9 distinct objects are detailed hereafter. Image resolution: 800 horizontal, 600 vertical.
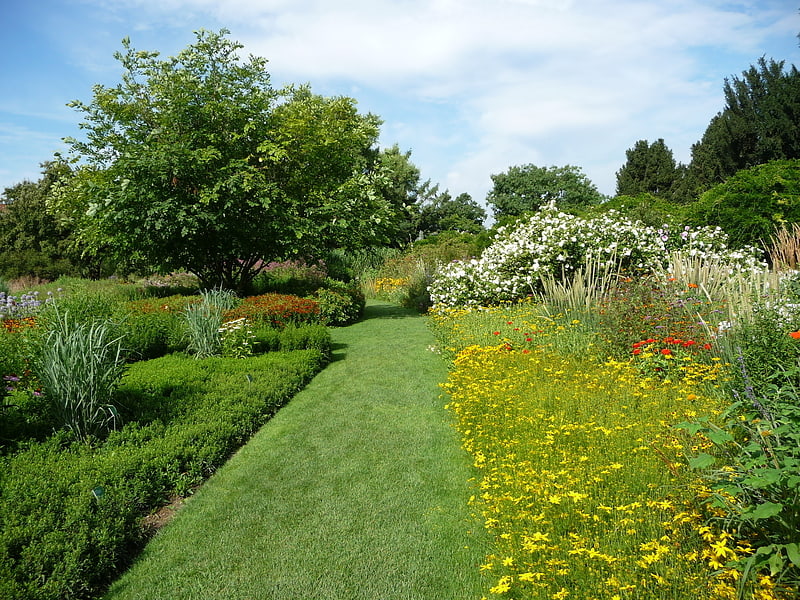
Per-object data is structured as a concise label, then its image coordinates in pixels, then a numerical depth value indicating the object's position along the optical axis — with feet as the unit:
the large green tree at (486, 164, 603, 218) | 134.92
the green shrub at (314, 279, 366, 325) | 38.68
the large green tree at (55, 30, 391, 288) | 35.53
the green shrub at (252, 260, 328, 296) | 43.45
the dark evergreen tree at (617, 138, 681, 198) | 123.75
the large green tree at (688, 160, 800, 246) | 34.14
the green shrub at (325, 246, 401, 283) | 62.28
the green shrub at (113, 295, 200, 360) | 24.64
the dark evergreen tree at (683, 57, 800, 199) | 86.74
